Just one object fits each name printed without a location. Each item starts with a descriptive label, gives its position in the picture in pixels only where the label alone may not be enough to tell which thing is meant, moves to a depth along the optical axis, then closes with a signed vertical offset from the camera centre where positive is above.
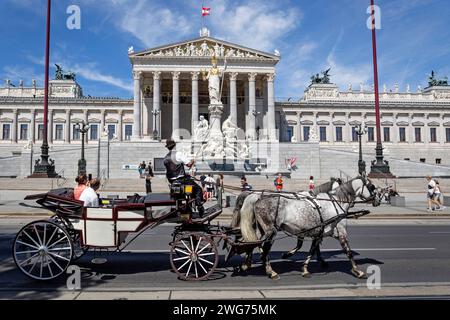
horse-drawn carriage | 5.88 -0.92
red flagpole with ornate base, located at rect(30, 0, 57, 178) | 28.55 +2.21
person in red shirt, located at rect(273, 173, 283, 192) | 21.77 -0.49
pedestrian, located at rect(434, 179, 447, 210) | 18.43 -1.19
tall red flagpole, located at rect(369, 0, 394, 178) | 30.05 +1.98
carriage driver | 6.47 +0.12
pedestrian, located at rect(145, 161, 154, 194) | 22.11 -0.54
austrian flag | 51.22 +24.30
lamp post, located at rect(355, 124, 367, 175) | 30.45 +0.90
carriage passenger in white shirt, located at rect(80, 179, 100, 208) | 6.44 -0.39
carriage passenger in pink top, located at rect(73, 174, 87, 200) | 6.79 -0.18
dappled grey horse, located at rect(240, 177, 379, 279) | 6.20 -0.79
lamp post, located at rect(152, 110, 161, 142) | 53.81 +6.53
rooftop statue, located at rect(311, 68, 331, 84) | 80.38 +22.27
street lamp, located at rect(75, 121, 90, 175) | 31.29 +1.10
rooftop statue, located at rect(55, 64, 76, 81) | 77.06 +22.79
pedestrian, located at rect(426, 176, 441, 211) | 18.38 -1.11
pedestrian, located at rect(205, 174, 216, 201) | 21.09 -0.92
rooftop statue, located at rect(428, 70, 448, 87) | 84.51 +22.50
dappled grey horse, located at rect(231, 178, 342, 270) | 6.59 -0.39
